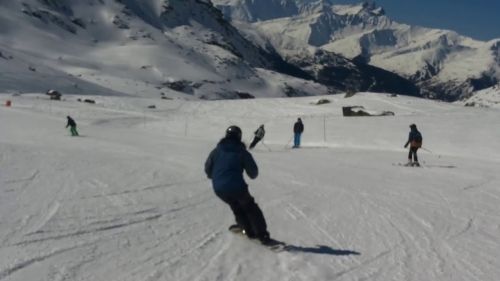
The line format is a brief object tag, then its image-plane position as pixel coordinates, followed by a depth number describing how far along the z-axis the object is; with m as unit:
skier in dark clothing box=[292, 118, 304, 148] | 31.00
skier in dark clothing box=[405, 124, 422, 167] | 22.30
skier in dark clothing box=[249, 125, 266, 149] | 28.05
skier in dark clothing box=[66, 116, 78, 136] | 32.16
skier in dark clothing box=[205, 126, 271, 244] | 8.39
